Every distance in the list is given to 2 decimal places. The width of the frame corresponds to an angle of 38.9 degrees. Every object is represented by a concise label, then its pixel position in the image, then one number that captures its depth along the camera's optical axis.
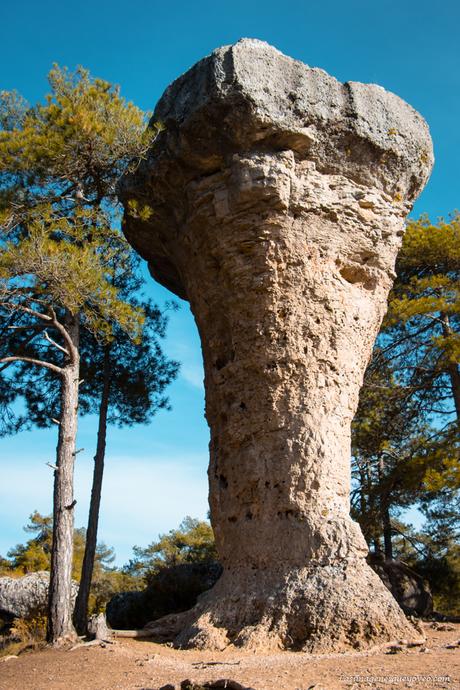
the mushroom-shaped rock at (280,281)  7.89
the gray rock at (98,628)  8.05
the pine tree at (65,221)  9.19
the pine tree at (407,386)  12.73
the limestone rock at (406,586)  11.91
